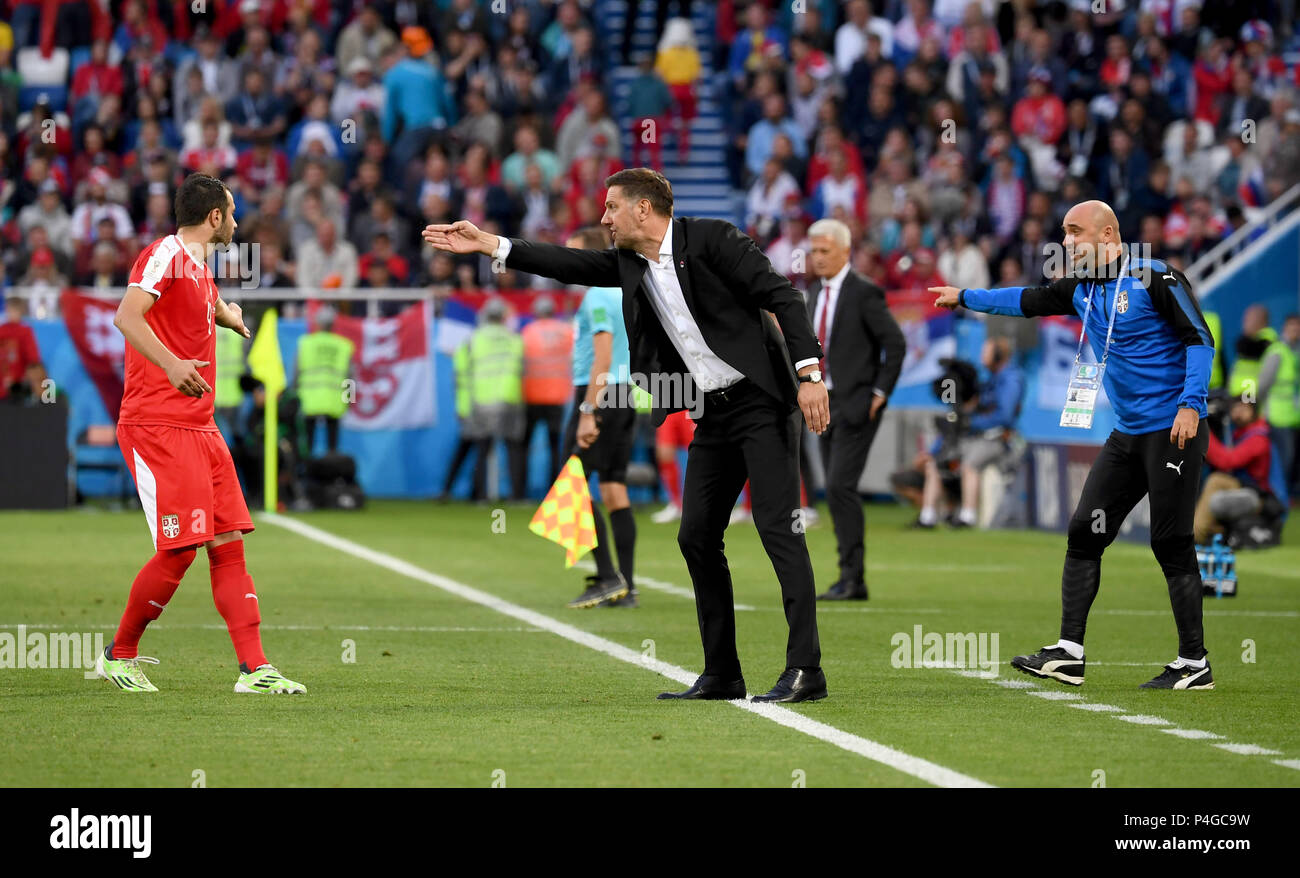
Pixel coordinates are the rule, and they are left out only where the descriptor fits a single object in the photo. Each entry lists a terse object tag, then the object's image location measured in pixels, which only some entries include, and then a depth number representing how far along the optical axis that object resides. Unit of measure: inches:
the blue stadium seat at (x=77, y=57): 1103.0
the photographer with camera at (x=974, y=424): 820.6
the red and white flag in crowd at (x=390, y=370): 922.7
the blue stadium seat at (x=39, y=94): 1085.8
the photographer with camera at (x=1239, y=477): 682.2
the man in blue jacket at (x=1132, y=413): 361.7
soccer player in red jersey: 335.6
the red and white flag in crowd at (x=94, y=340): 892.6
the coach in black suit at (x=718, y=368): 327.6
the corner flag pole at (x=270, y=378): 845.8
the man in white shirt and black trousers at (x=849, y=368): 534.3
